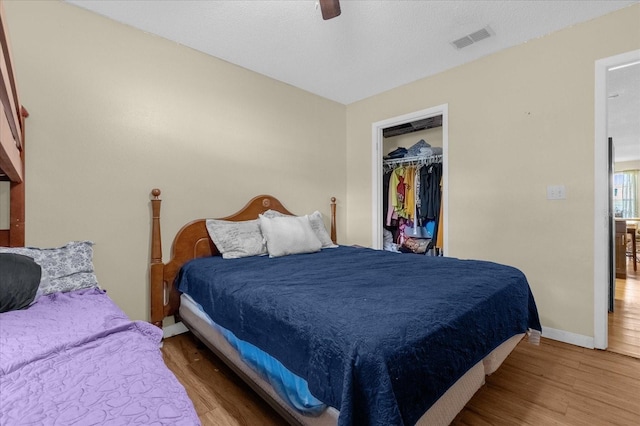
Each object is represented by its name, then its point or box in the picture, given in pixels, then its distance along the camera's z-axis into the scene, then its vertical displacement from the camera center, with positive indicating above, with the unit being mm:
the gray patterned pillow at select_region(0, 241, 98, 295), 1675 -312
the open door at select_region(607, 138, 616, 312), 2951 -395
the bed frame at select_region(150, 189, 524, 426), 1222 -736
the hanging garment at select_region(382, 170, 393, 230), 4141 +261
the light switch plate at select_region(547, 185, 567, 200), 2400 +167
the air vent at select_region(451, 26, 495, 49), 2366 +1418
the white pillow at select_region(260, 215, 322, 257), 2557 -204
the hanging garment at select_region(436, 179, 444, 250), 3426 -261
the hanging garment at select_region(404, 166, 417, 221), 3863 +245
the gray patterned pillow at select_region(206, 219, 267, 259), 2480 -216
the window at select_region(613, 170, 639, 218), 7508 +502
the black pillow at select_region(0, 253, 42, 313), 1301 -305
